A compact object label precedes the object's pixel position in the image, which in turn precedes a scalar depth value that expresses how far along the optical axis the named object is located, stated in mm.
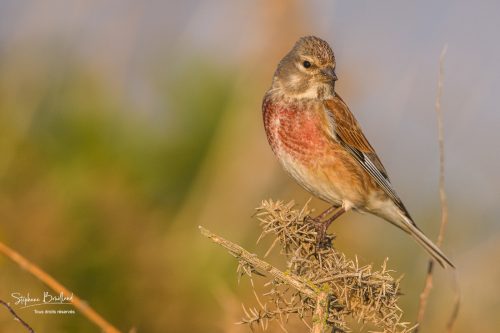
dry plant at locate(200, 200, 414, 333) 4215
